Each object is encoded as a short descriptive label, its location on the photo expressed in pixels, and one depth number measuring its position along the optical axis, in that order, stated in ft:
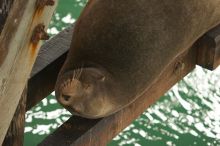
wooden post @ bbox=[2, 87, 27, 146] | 19.14
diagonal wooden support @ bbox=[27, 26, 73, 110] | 19.97
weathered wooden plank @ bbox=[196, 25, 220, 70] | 20.89
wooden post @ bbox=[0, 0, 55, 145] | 17.61
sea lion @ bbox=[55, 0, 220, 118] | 18.71
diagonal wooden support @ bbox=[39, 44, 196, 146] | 19.31
